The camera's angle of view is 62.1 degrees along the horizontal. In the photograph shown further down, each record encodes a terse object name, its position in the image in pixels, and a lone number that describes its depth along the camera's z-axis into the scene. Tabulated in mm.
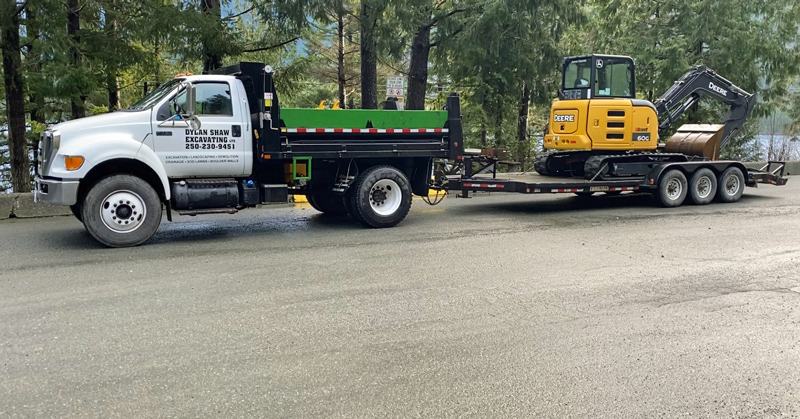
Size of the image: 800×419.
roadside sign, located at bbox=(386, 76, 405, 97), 12858
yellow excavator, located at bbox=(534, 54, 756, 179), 13133
